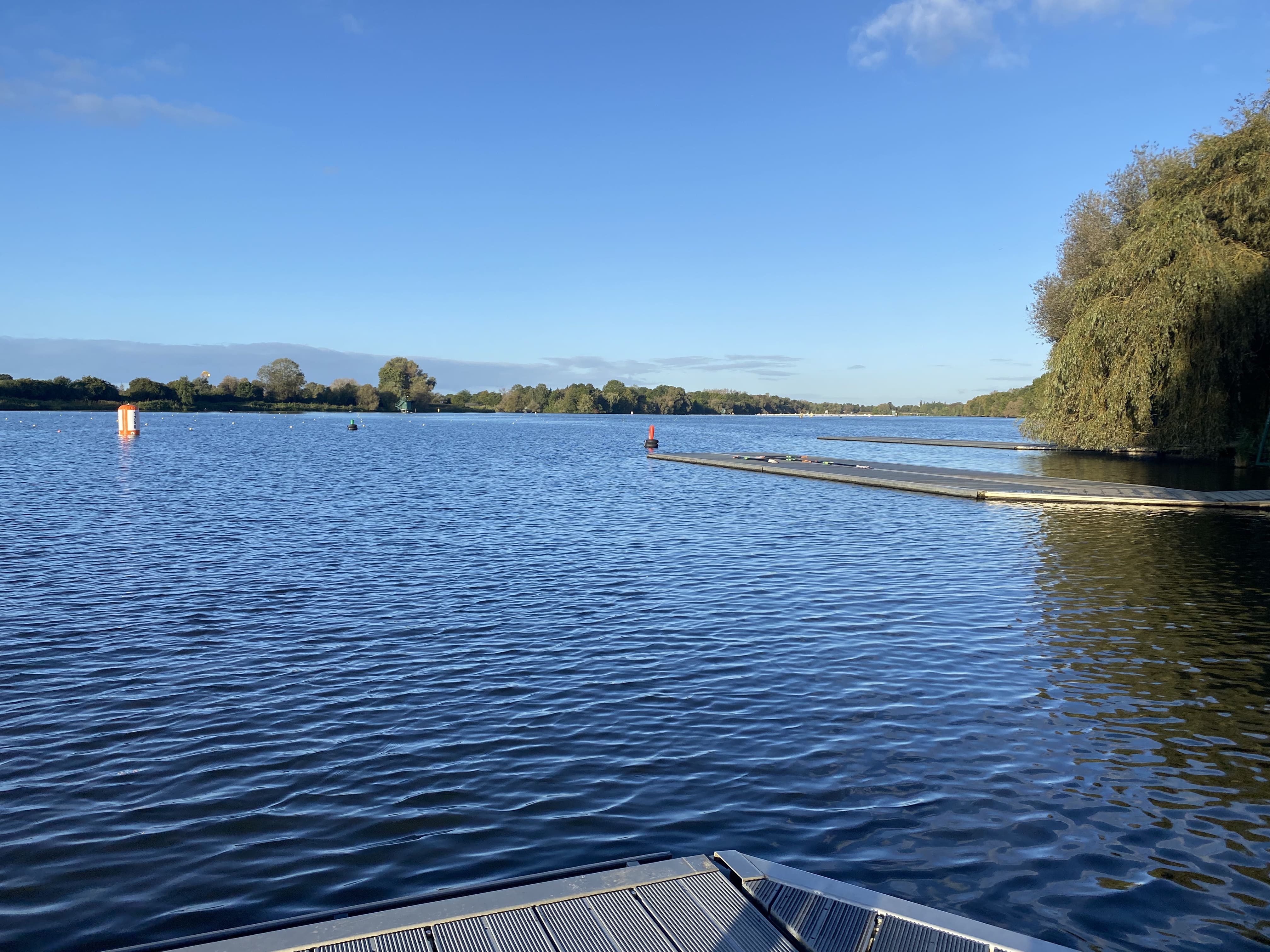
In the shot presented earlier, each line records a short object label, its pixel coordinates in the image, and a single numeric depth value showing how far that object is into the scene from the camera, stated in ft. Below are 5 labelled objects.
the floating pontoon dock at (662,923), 11.21
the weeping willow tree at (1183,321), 93.56
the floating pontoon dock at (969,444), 174.39
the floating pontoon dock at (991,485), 70.74
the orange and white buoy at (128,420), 210.59
